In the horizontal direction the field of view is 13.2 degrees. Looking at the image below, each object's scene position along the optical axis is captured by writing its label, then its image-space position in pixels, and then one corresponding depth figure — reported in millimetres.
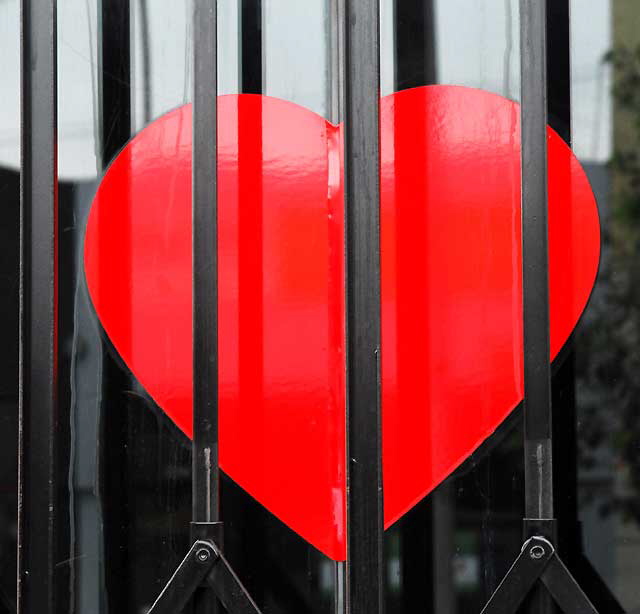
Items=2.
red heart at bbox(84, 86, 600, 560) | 2129
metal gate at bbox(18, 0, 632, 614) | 2116
